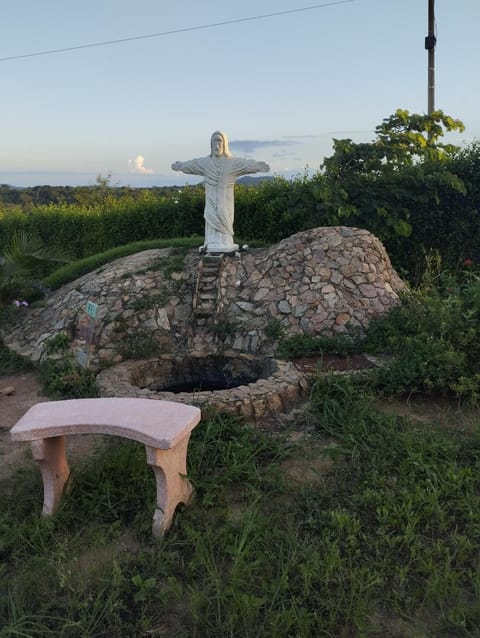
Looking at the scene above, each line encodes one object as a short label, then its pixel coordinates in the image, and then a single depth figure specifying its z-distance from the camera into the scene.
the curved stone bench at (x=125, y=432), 3.09
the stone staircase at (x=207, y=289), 6.77
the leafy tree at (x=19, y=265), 7.94
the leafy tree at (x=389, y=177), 8.23
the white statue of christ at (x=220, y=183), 7.58
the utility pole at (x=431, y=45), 10.37
